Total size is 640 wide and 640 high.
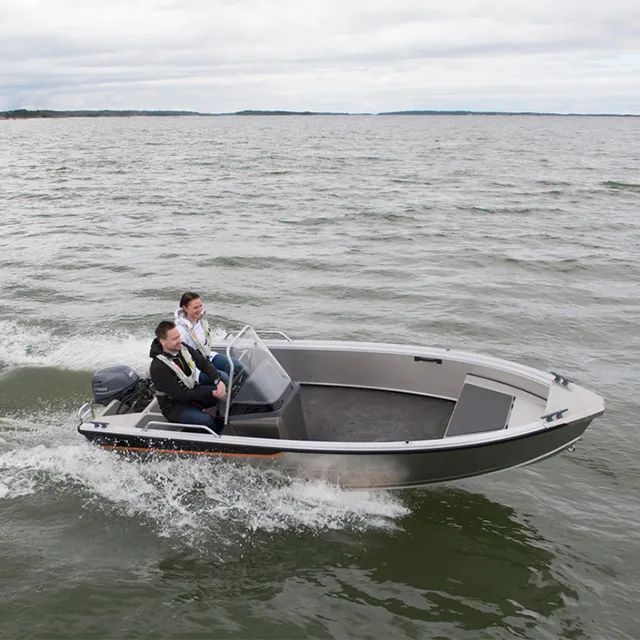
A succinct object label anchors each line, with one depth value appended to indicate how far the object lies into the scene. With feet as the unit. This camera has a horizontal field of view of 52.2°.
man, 21.22
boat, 20.11
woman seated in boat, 23.36
